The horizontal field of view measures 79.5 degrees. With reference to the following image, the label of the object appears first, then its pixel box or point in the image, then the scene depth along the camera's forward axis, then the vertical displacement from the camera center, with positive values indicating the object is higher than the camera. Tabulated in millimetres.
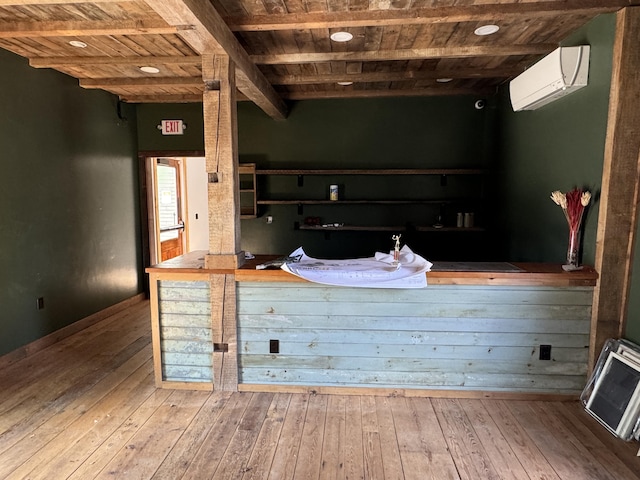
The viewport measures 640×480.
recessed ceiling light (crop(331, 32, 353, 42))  2802 +1177
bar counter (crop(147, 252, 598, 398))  2559 -927
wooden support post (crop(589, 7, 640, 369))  2314 +61
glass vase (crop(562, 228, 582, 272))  2576 -344
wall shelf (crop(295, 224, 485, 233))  4453 -369
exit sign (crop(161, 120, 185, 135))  4891 +866
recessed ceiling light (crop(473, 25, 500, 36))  2705 +1198
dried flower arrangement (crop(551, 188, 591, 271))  2547 -96
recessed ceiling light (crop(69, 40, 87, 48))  3008 +1180
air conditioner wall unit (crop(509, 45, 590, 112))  2598 +878
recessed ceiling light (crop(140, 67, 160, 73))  3620 +1182
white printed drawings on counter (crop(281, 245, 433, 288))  2533 -507
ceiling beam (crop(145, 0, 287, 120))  1985 +952
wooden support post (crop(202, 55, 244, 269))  2609 +253
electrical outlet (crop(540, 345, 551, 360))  2584 -1022
